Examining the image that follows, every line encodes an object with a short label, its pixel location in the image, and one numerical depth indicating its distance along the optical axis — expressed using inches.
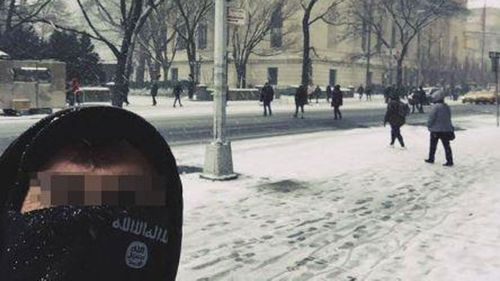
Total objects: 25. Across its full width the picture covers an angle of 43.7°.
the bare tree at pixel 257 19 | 2134.2
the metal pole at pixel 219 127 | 391.2
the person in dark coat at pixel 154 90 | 1435.8
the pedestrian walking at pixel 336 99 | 1070.6
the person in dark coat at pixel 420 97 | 1397.5
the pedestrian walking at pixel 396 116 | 638.8
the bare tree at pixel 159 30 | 2031.3
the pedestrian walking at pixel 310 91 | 1898.4
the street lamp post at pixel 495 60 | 916.0
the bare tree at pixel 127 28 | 895.7
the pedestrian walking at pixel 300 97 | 1119.6
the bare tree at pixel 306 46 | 1710.1
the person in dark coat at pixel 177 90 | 1415.7
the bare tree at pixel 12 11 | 1414.9
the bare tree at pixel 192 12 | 1727.4
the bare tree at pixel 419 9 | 2136.1
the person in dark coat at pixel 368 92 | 2369.6
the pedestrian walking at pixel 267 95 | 1151.0
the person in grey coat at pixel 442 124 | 506.0
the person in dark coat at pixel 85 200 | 49.6
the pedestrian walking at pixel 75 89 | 1180.1
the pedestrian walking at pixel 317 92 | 1937.5
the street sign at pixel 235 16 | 398.6
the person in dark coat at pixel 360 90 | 2389.9
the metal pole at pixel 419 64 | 3136.8
